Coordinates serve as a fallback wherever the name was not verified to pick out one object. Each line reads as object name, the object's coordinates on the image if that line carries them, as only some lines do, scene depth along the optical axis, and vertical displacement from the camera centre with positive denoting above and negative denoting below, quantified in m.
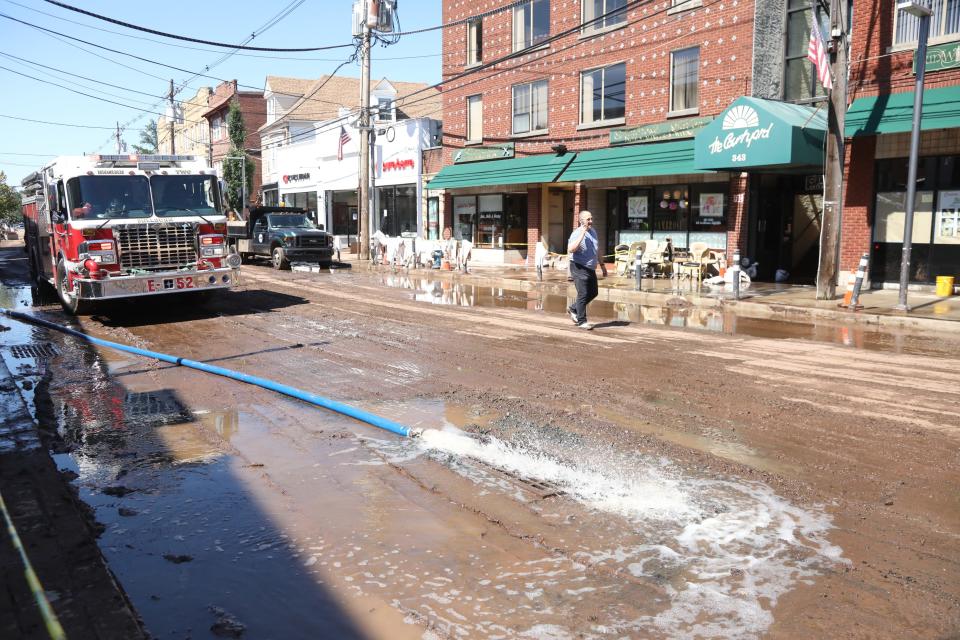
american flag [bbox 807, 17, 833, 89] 14.36 +3.19
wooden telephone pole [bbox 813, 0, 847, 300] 14.55 +1.06
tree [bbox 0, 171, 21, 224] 74.69 +2.10
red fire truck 12.70 -0.11
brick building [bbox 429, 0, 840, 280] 18.46 +2.76
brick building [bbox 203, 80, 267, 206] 56.88 +8.25
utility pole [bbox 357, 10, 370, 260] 28.38 +2.85
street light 13.53 +1.20
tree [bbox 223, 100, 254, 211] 52.41 +4.46
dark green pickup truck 26.44 -0.57
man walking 11.99 -0.61
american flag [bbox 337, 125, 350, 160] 38.52 +4.33
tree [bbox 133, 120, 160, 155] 71.56 +8.12
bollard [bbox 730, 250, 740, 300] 16.07 -1.23
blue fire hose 6.49 -1.75
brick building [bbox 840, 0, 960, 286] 15.55 +1.66
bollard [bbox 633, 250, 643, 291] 17.89 -1.13
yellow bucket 15.74 -1.33
